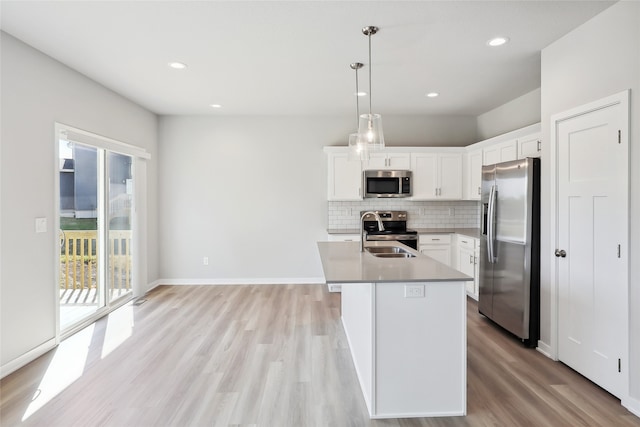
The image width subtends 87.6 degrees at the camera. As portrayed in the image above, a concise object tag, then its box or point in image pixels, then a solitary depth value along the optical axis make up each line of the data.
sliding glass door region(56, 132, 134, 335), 3.51
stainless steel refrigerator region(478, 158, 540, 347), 2.96
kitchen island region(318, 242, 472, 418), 2.07
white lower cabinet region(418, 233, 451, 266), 4.80
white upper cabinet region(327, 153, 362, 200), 5.04
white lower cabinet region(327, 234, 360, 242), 4.81
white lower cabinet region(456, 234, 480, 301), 4.18
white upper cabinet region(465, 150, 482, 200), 4.72
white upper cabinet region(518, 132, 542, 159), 3.36
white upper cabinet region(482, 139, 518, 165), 3.77
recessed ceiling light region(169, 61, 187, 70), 3.25
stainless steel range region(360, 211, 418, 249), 4.84
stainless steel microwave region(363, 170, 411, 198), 5.00
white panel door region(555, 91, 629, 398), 2.21
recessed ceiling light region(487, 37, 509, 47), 2.75
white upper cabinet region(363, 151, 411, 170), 5.05
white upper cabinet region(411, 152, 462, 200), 5.08
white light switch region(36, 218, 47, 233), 2.90
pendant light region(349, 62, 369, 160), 2.69
